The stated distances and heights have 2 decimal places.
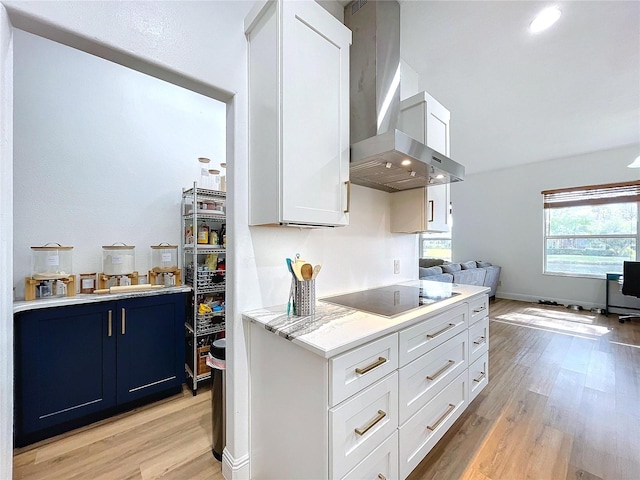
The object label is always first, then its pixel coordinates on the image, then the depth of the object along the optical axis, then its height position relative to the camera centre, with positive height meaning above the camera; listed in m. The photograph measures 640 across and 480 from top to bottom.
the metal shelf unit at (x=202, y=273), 2.35 -0.34
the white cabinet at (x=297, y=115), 1.25 +0.61
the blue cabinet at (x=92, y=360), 1.64 -0.85
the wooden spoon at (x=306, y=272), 1.33 -0.18
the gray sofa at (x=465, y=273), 4.04 -0.61
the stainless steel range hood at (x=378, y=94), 1.66 +0.95
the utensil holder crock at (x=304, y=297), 1.35 -0.30
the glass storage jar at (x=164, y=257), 2.42 -0.19
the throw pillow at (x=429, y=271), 3.94 -0.52
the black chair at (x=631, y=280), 4.05 -0.65
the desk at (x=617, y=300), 4.46 -1.06
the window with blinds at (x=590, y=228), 4.59 +0.16
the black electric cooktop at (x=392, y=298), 1.46 -0.40
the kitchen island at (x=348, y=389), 1.00 -0.68
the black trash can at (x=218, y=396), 1.56 -0.95
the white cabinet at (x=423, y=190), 2.12 +0.39
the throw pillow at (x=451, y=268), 4.34 -0.52
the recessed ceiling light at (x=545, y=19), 1.96 +1.65
